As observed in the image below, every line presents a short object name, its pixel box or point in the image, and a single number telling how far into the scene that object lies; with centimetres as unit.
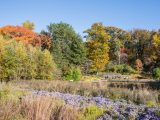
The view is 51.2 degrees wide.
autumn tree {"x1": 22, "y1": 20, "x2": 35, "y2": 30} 4688
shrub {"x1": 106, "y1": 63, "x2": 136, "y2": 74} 3098
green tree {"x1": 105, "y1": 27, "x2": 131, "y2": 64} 3524
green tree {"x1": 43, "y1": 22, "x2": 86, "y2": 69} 2720
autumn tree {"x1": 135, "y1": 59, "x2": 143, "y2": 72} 3101
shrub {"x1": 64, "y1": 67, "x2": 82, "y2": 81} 2031
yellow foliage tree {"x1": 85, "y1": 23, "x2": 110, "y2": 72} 2936
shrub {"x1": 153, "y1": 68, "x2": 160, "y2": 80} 2405
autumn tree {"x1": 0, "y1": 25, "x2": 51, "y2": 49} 3089
